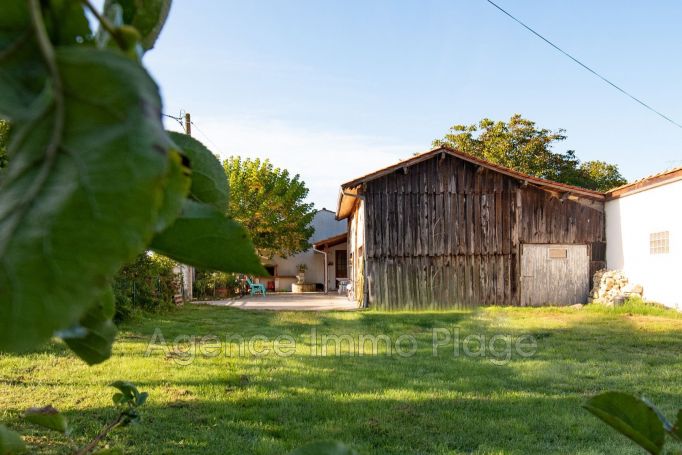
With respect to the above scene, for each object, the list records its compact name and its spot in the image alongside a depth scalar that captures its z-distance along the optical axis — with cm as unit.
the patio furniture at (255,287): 2189
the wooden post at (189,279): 1591
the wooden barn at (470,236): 1353
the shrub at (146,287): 1076
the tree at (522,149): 2728
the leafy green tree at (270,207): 2530
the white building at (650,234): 1157
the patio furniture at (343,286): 2253
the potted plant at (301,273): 2566
